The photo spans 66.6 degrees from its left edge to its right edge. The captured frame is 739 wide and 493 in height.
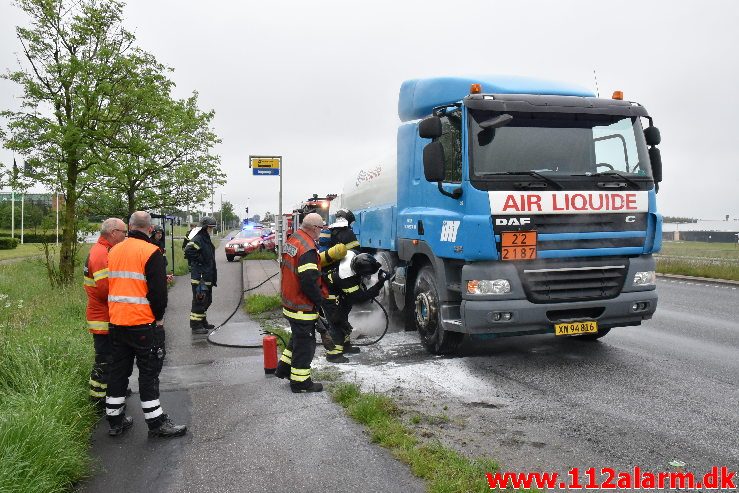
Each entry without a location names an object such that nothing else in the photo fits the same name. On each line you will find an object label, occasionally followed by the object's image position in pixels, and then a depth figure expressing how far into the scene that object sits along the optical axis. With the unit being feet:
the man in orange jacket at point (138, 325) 14.82
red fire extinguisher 20.61
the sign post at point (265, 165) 40.74
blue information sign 40.83
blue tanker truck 18.84
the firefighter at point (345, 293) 22.61
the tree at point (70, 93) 43.14
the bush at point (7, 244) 119.24
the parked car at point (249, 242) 83.25
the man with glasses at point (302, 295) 18.16
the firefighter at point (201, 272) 30.14
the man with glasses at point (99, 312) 16.48
